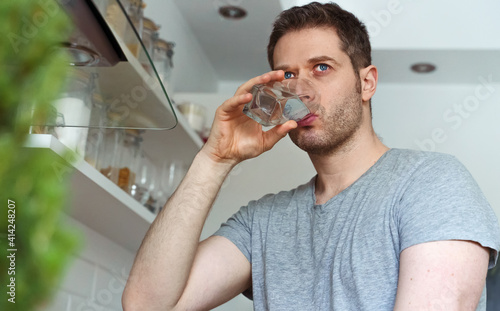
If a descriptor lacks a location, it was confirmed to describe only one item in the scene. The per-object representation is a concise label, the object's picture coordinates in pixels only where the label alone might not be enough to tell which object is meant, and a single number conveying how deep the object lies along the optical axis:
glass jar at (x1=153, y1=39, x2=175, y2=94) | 1.88
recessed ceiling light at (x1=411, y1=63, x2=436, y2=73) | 2.81
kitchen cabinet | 0.59
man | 0.91
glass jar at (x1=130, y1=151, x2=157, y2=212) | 1.75
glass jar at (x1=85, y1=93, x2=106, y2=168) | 1.41
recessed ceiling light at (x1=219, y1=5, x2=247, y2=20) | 2.50
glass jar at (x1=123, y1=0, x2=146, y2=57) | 1.62
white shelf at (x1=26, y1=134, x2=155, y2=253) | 1.28
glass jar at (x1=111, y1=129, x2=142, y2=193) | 1.66
